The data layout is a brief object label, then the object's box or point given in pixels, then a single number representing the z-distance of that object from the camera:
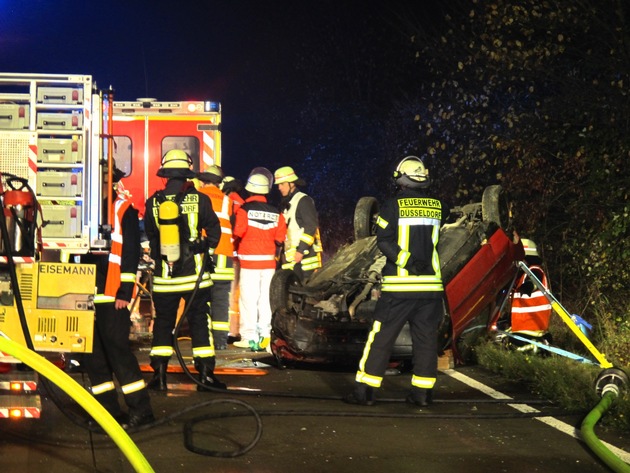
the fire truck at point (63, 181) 6.84
